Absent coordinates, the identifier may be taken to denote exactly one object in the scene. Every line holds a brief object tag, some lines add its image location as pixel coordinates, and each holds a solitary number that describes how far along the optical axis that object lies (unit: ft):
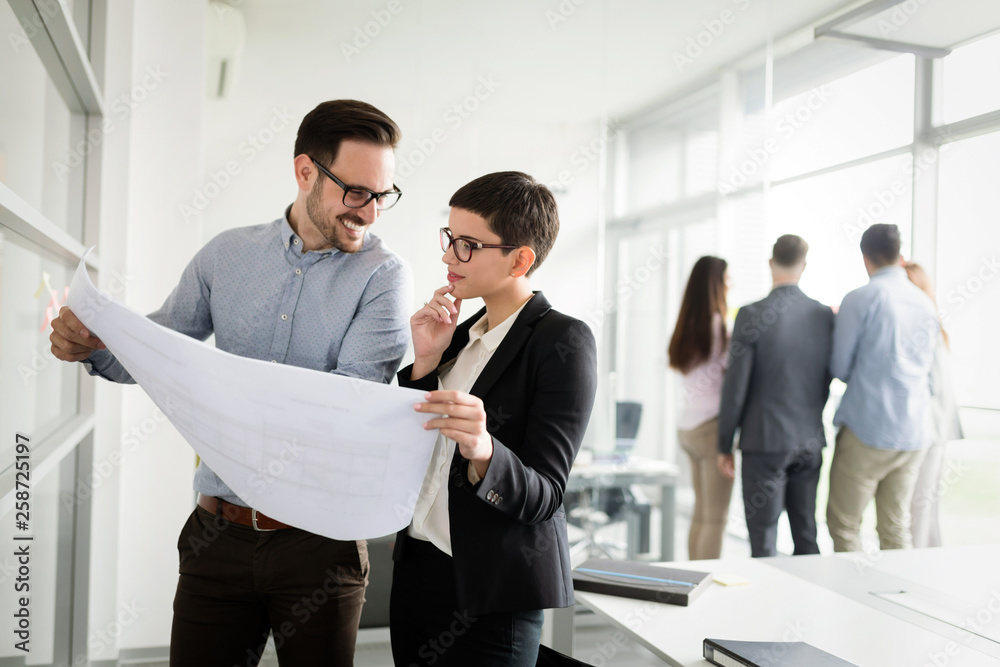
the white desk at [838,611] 4.66
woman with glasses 3.94
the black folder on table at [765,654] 4.11
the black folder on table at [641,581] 5.40
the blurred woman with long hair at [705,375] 12.85
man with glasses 4.46
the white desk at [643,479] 13.26
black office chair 13.35
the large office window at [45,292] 4.61
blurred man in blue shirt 8.23
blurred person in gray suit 11.39
